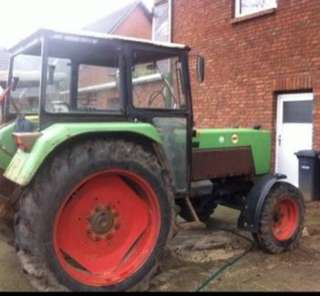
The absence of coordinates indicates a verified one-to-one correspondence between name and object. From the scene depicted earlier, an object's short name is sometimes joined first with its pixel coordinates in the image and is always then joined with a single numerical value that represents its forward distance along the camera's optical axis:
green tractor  2.87
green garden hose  3.43
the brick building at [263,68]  6.56
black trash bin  6.12
